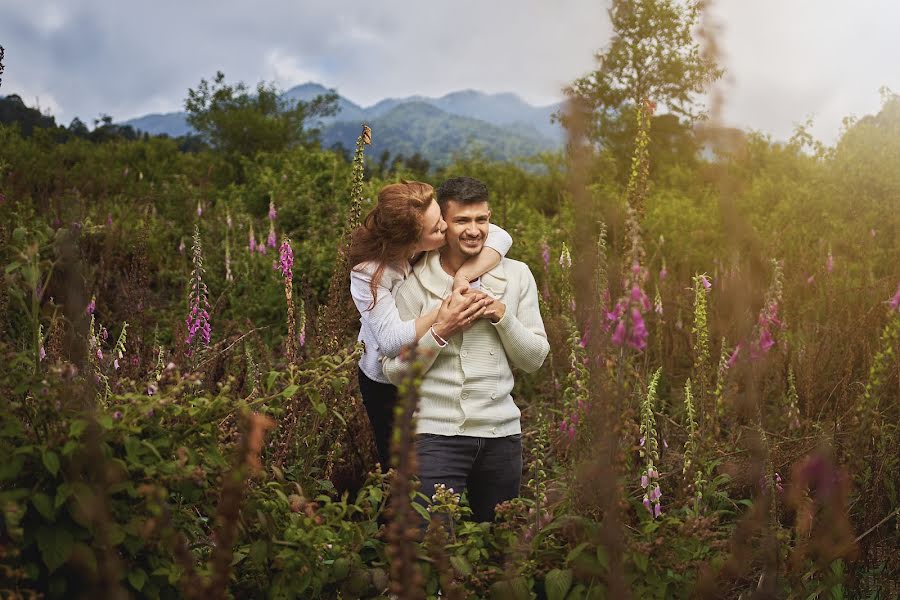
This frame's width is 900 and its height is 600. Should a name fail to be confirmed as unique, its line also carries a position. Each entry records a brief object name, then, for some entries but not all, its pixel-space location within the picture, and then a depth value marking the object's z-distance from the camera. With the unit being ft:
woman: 9.31
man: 9.52
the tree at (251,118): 69.72
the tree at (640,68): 81.51
